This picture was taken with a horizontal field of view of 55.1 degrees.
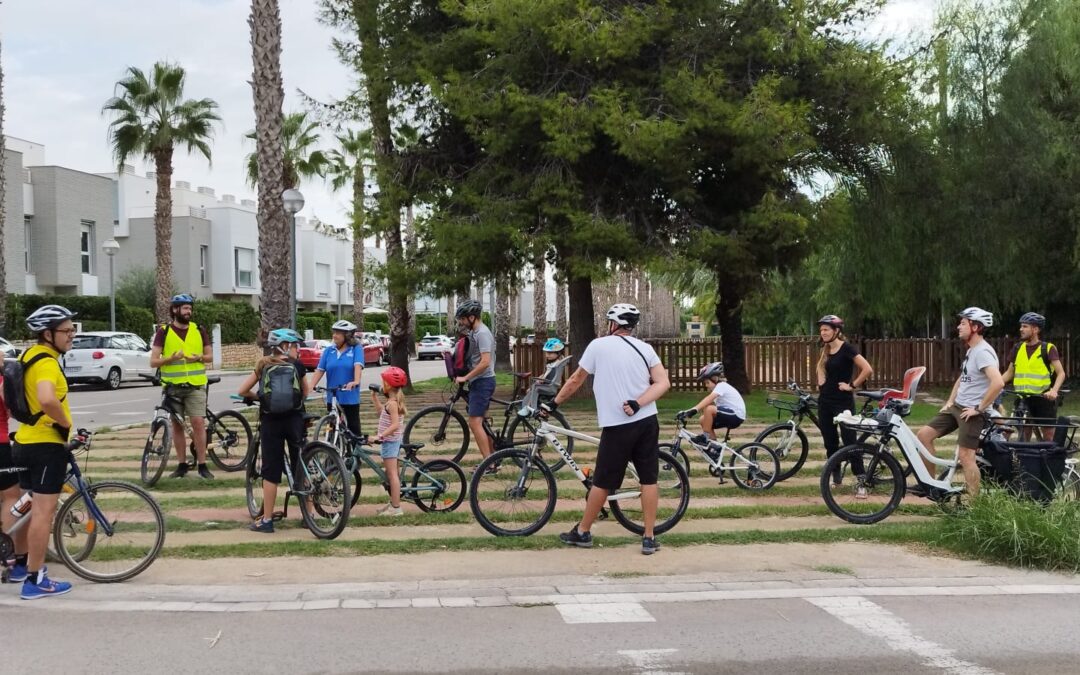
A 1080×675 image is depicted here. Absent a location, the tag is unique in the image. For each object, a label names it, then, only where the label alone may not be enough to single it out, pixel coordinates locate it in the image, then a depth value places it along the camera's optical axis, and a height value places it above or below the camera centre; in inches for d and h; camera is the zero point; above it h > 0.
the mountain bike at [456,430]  429.1 -40.9
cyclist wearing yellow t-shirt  252.1 -24.5
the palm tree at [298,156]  1613.7 +291.5
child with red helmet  332.5 -25.5
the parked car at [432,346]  2121.1 -16.9
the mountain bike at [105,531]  269.1 -50.1
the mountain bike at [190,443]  413.7 -42.3
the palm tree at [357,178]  787.3 +154.0
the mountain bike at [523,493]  322.0 -49.0
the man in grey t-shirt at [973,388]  337.4 -18.9
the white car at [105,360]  1135.0 -19.6
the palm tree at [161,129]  1427.2 +294.7
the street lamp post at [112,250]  1296.6 +118.3
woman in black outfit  392.5 -16.7
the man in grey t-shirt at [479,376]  414.3 -15.7
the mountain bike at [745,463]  397.7 -50.1
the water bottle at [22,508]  264.1 -42.1
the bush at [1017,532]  288.7 -58.0
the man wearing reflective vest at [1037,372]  432.5 -17.7
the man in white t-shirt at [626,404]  295.0 -19.6
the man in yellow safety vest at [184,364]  412.5 -9.2
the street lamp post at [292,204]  643.5 +85.2
